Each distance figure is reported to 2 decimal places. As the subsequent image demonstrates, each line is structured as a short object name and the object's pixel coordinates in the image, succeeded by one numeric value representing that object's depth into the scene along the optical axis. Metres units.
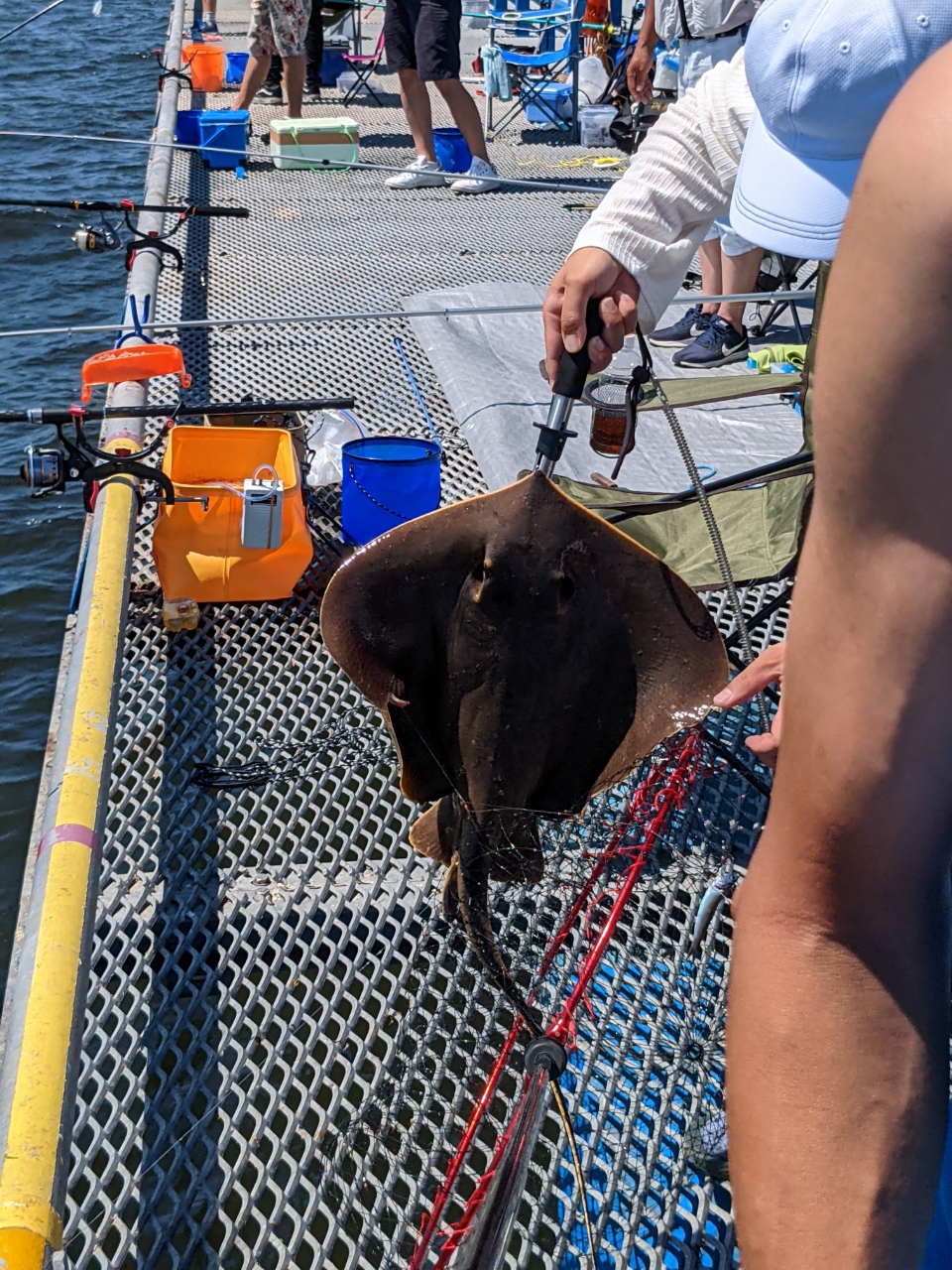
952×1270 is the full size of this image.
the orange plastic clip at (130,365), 4.00
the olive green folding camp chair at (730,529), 3.30
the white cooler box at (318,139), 8.34
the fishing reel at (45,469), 3.53
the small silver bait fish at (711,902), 2.34
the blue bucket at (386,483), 3.71
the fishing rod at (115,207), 6.19
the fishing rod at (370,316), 4.83
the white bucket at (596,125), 9.45
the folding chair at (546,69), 9.73
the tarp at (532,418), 4.35
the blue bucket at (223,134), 8.37
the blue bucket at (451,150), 8.46
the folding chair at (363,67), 10.57
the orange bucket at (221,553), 3.62
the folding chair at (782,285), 5.54
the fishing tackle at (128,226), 5.82
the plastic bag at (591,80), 10.48
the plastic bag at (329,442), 4.34
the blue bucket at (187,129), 8.91
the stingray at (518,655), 2.11
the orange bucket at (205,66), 10.87
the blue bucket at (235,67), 11.45
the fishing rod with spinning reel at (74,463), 3.53
